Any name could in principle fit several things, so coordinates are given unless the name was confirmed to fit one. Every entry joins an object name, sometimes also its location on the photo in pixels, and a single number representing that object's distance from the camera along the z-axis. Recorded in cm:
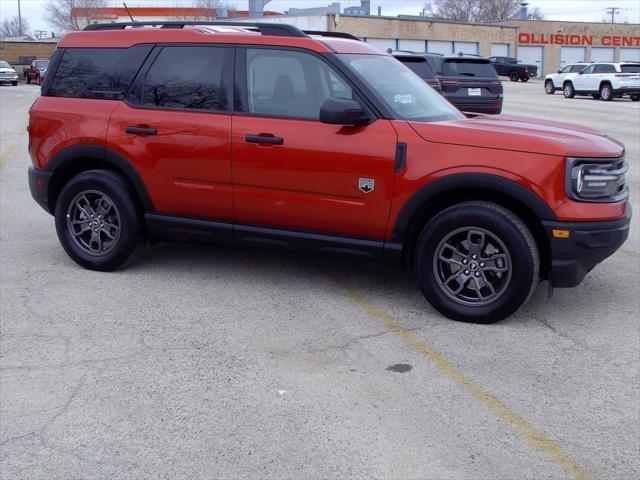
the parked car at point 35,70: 4819
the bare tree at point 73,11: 8644
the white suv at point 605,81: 3189
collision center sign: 6719
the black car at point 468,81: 1603
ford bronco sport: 495
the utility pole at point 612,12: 10938
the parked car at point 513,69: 5131
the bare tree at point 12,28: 12231
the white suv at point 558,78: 3759
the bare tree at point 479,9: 9156
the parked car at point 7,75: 4728
